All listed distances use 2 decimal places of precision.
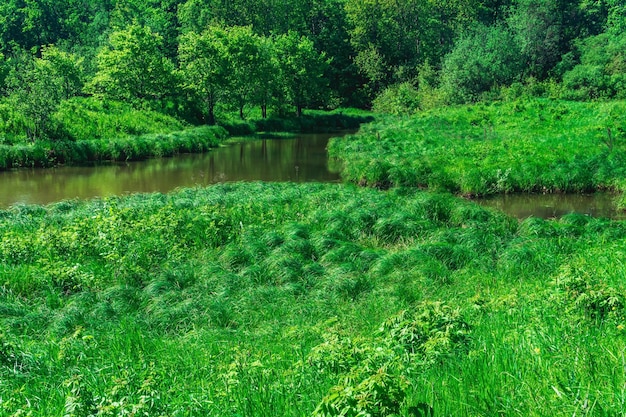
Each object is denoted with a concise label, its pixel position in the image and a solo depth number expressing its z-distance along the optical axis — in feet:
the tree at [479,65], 149.07
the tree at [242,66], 147.23
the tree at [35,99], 86.94
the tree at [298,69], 172.55
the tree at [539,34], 185.71
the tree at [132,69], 128.36
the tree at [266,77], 156.35
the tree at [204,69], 139.85
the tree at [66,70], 143.27
